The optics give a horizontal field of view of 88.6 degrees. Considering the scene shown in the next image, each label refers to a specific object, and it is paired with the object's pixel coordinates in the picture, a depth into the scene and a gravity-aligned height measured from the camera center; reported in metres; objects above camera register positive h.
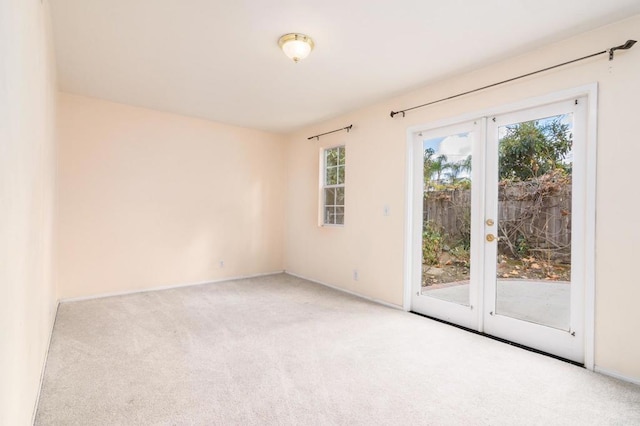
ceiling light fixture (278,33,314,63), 2.56 +1.31
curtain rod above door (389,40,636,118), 2.25 +1.16
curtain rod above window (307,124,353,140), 4.46 +1.15
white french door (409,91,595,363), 2.55 -0.11
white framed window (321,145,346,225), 4.77 +0.38
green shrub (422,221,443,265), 3.54 -0.34
